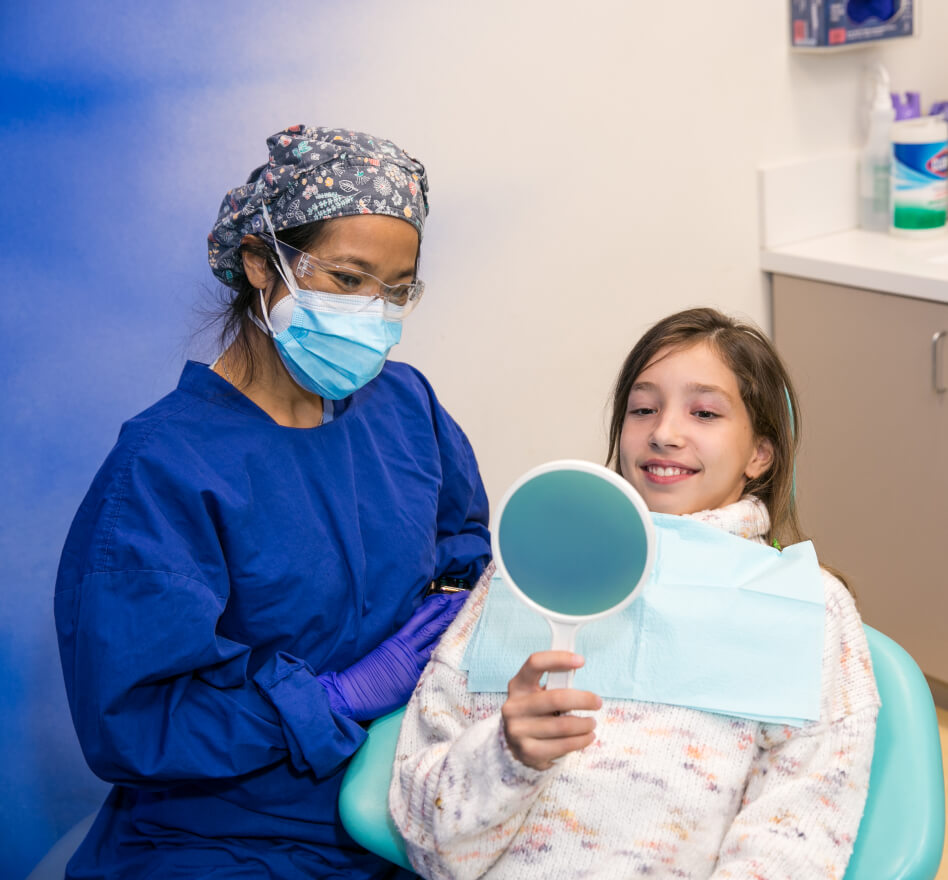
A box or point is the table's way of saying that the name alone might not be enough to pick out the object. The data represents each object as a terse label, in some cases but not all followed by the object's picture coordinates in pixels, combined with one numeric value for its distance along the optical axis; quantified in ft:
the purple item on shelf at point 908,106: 7.68
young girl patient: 3.20
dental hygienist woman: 3.80
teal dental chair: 3.48
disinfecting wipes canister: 7.20
